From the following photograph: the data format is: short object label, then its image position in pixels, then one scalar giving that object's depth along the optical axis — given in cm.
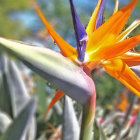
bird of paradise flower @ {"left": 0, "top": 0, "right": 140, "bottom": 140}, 62
